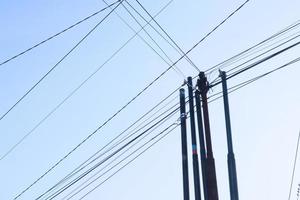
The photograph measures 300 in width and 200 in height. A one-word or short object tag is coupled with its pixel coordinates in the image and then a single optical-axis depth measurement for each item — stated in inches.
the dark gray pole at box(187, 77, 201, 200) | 508.5
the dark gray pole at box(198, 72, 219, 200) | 444.1
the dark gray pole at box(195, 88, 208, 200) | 463.8
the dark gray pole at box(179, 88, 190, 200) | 539.8
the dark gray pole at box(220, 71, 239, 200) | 466.0
